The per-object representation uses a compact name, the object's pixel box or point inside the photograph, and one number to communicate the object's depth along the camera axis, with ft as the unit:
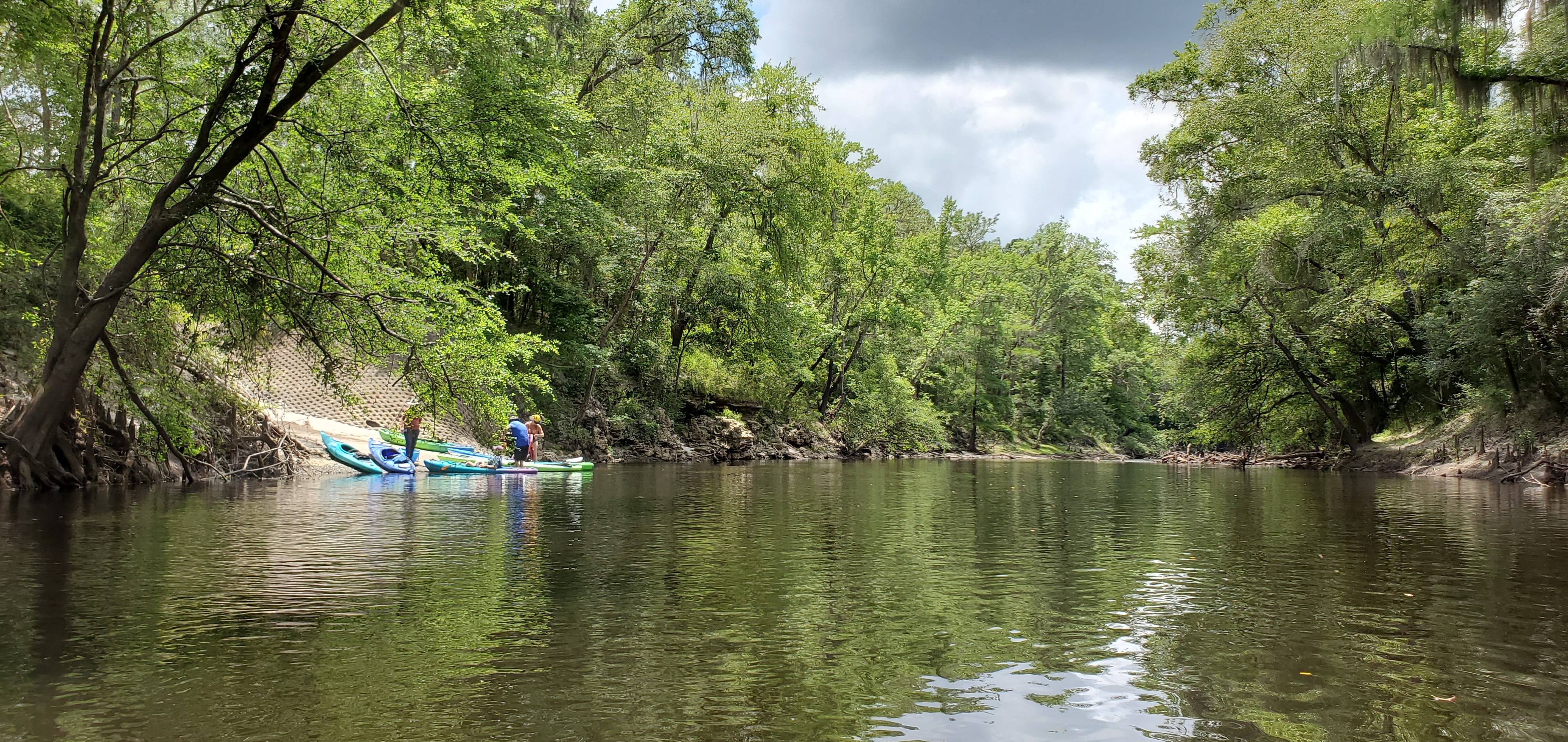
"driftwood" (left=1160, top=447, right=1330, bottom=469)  109.19
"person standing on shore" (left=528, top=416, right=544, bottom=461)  78.12
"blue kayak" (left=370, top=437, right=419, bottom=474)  67.67
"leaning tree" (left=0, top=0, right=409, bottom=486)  38.63
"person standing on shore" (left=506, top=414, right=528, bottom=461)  73.46
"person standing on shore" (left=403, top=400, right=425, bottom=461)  67.35
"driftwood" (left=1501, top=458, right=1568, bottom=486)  63.77
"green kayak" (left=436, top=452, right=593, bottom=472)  71.72
